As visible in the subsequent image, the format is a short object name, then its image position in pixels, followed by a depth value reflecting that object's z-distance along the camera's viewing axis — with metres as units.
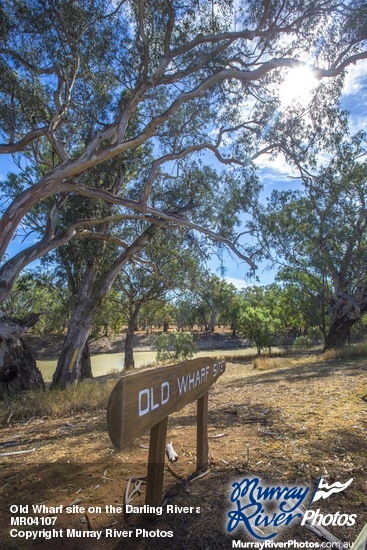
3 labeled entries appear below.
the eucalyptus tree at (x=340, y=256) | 14.45
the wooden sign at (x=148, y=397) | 1.62
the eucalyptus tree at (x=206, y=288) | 14.09
